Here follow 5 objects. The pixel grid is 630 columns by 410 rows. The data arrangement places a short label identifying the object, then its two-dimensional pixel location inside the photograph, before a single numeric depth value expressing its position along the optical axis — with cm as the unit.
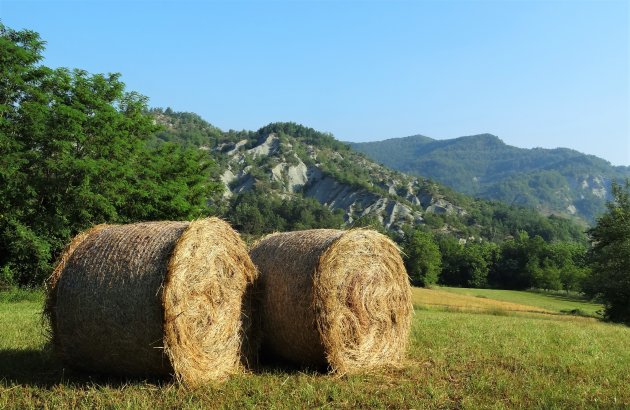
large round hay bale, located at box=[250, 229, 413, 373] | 753
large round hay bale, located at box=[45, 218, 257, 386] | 661
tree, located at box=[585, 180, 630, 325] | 3158
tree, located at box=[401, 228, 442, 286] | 8588
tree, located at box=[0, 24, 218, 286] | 2331
